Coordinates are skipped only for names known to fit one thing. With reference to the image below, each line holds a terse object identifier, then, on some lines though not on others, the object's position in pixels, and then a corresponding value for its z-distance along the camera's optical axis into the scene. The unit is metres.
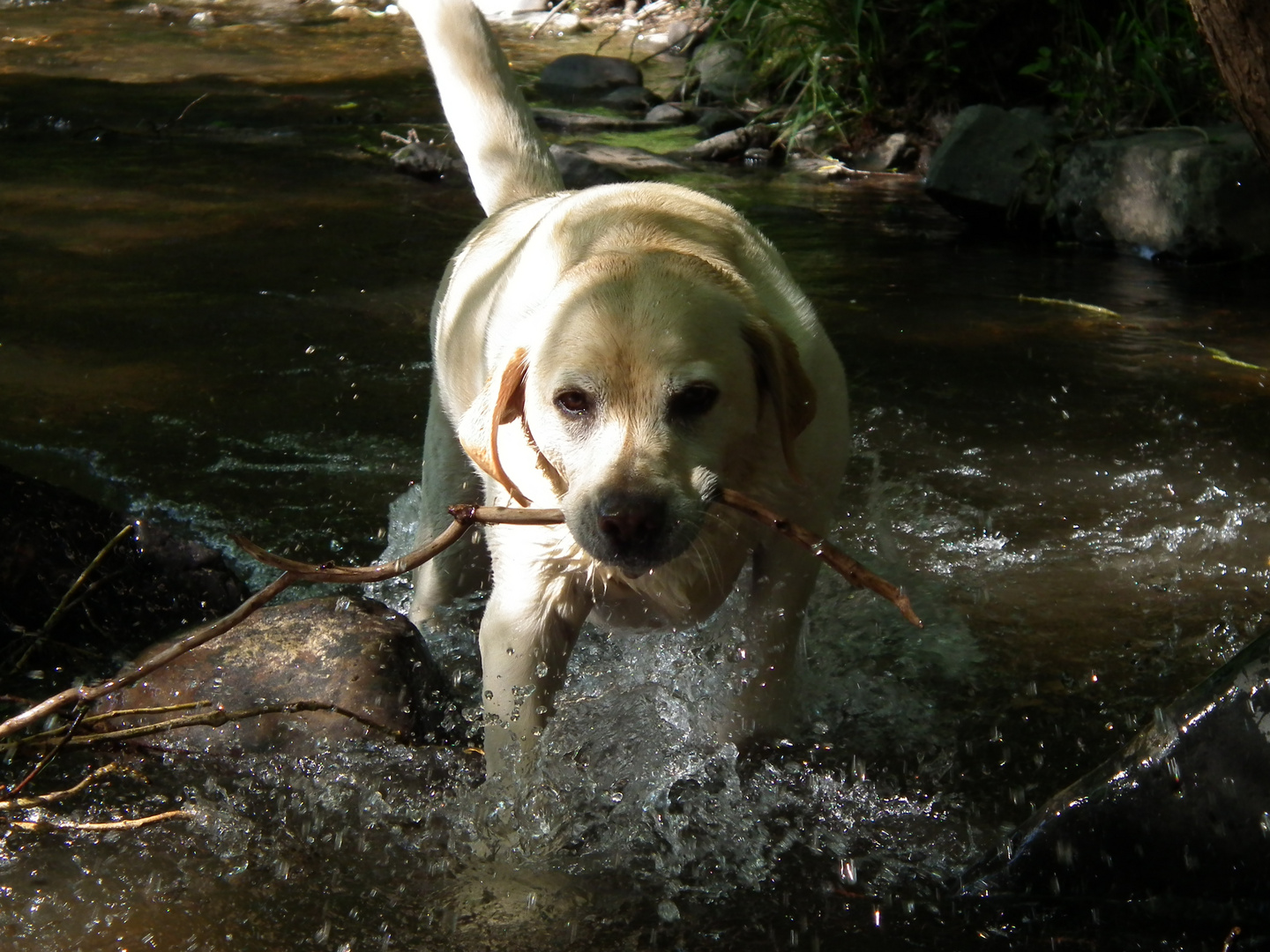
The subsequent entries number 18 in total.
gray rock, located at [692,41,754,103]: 12.17
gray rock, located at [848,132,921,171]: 10.62
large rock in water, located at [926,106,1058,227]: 8.87
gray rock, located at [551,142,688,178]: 9.88
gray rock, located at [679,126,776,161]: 10.84
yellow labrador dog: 2.93
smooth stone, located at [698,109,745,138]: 11.48
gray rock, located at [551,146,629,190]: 9.09
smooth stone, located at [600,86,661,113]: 12.60
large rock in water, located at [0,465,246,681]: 4.07
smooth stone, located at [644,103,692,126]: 12.09
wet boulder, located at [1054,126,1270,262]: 7.93
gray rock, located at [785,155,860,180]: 10.44
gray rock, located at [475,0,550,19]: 17.83
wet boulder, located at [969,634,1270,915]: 2.83
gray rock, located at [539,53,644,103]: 13.25
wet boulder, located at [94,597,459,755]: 3.70
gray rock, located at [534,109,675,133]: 11.59
